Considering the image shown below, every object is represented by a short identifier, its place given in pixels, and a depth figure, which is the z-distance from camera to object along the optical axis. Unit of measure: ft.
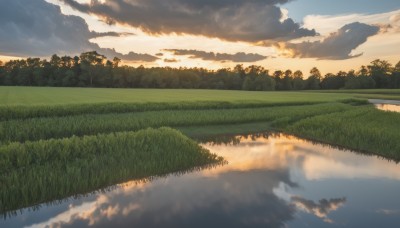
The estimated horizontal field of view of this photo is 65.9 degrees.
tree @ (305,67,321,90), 457.06
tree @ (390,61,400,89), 394.73
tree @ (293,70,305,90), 457.27
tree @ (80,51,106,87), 377.91
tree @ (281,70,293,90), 460.63
